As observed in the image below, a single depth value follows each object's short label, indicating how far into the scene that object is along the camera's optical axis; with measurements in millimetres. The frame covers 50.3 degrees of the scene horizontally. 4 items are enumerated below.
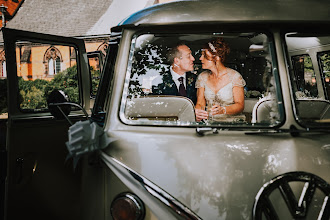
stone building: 38594
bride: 2657
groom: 2660
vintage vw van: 2006
